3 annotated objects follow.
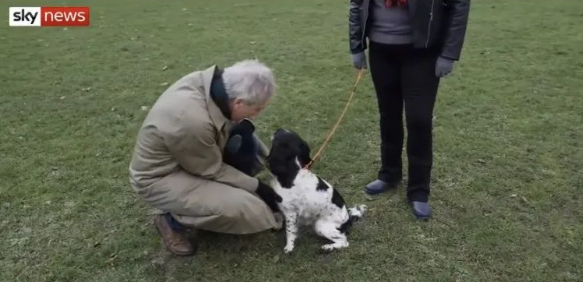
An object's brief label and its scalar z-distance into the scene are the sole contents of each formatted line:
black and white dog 2.98
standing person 2.85
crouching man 2.66
